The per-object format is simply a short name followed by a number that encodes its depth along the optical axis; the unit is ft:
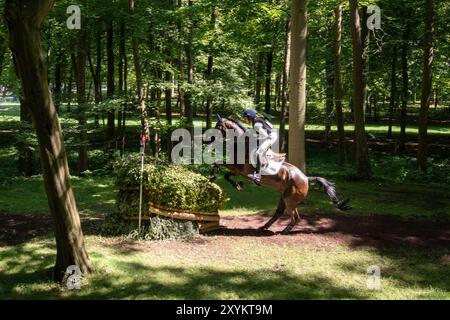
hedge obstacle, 33.76
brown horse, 35.17
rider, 34.04
